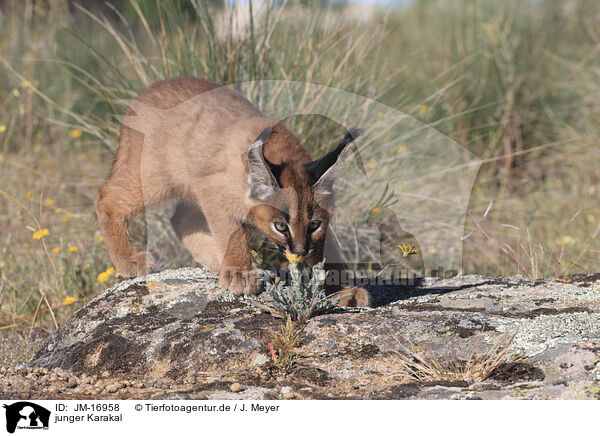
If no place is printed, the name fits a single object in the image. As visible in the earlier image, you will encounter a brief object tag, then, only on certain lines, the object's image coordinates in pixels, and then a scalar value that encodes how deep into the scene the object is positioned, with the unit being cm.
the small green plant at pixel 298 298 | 616
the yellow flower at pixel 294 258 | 624
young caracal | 662
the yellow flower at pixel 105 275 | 827
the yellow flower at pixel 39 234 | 796
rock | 513
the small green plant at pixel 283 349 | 557
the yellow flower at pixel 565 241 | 934
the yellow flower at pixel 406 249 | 659
